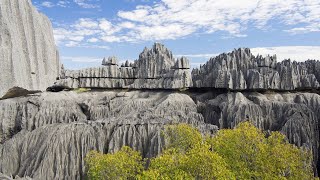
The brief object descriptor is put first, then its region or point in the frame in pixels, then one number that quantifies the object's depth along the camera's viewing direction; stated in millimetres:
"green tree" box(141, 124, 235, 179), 22495
